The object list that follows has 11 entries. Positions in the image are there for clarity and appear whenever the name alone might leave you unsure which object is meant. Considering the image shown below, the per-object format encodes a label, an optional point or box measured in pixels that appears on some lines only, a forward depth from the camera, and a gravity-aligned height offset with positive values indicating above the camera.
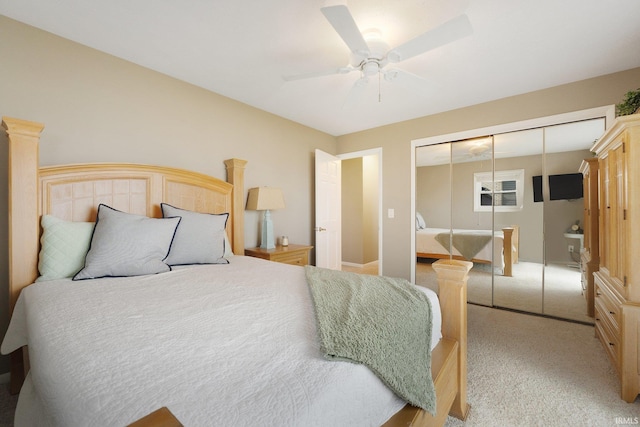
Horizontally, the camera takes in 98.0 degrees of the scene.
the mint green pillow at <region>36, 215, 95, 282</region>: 1.74 -0.20
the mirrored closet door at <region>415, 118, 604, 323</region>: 2.85 +0.00
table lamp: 3.16 +0.13
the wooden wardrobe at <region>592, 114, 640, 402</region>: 1.67 -0.27
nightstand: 2.97 -0.43
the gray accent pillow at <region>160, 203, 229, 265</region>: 2.10 -0.19
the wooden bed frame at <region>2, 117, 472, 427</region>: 1.37 +0.08
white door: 4.03 +0.06
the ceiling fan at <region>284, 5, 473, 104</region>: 1.43 +1.02
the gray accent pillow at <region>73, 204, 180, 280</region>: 1.72 -0.20
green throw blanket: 0.87 -0.41
